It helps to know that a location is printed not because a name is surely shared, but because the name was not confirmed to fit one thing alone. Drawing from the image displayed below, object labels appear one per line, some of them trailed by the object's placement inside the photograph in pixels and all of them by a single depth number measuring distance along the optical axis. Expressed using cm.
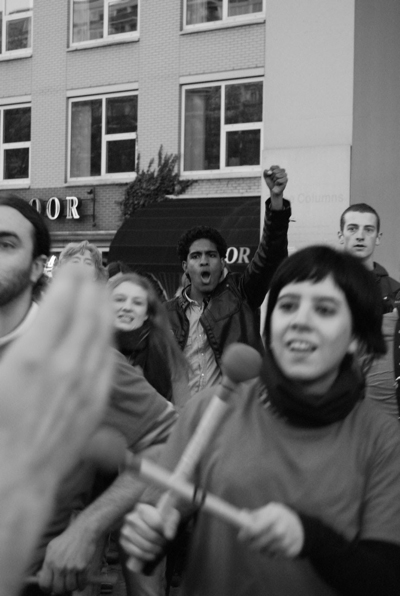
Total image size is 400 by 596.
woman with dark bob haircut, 159
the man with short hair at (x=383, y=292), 356
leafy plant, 1605
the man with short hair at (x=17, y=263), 213
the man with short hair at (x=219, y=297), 399
